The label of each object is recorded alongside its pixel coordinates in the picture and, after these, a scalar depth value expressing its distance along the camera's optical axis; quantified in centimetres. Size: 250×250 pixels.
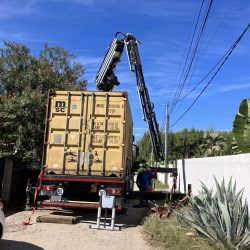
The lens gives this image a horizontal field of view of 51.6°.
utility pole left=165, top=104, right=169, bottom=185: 2132
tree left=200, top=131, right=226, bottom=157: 2979
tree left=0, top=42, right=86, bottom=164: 929
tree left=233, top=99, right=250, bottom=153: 779
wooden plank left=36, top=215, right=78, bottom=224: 700
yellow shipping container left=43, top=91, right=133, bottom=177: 757
